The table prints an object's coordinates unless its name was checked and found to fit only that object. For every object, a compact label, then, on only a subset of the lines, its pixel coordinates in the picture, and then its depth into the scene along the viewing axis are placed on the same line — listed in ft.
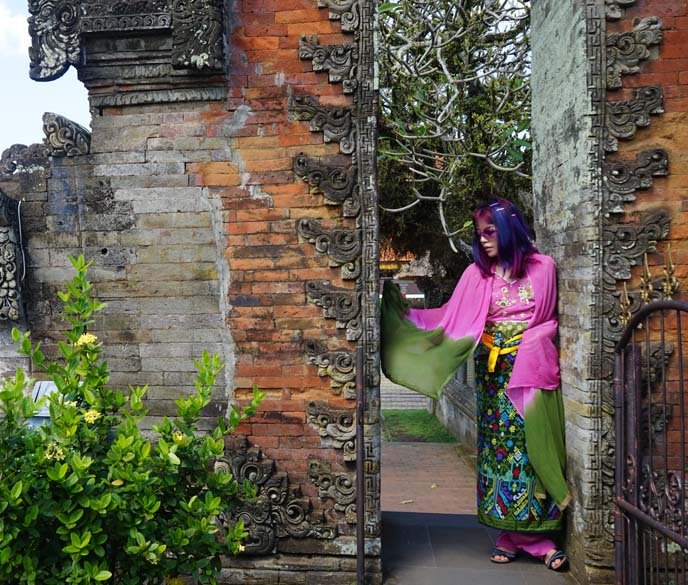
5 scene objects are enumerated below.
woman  12.50
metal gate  9.45
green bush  8.07
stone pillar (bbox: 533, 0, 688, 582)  11.54
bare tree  27.27
